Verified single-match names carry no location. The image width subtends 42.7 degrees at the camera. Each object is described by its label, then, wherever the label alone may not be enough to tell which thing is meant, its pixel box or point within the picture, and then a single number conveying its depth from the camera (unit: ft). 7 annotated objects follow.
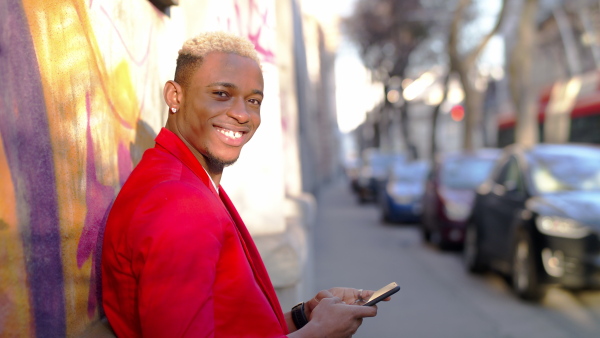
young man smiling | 5.54
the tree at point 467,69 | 73.40
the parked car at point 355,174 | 108.63
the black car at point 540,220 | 23.94
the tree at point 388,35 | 127.54
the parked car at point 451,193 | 41.39
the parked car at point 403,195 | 59.62
